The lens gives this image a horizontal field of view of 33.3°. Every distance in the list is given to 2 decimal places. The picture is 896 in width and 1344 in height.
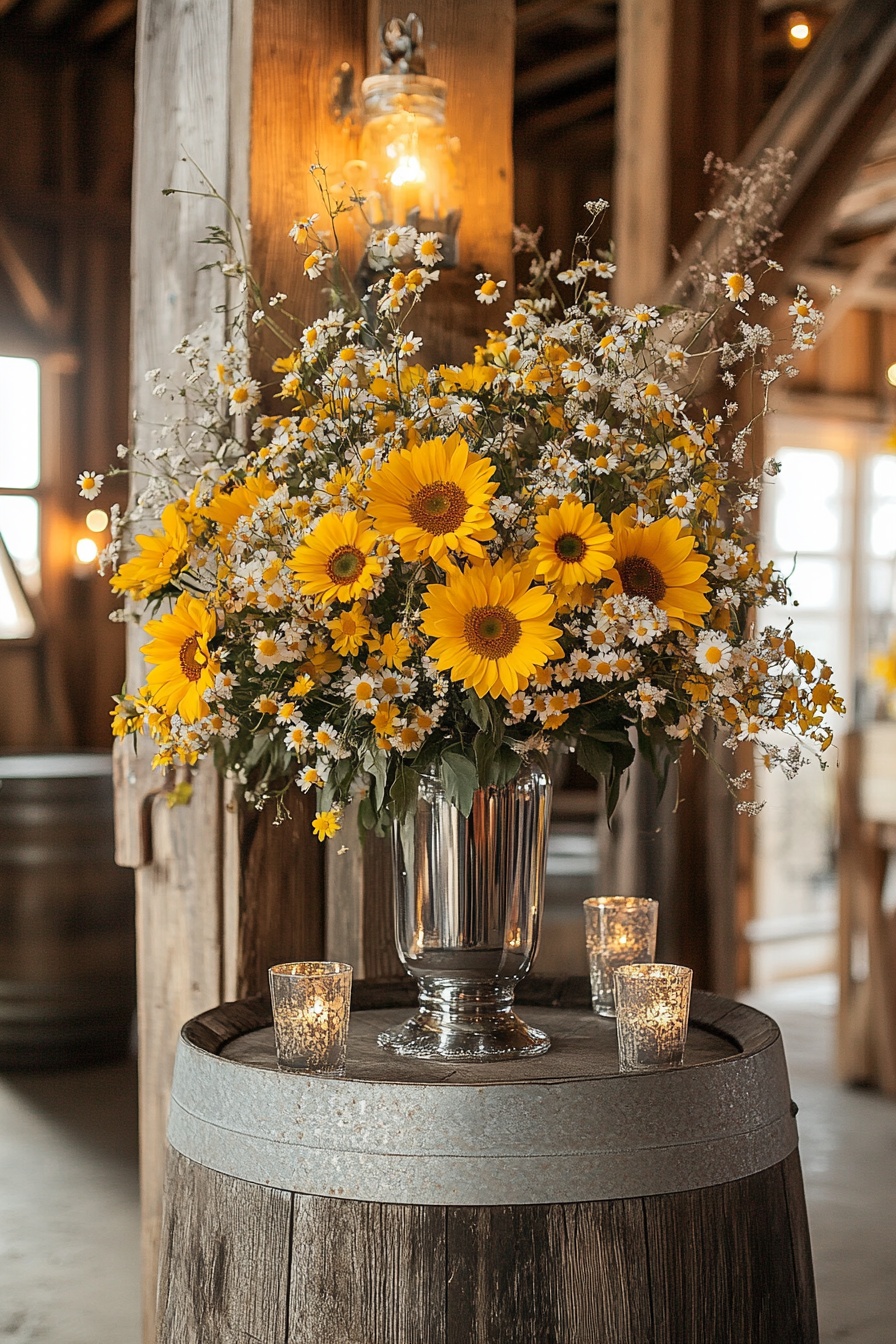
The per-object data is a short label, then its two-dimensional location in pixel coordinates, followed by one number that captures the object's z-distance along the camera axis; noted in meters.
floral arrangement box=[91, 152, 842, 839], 1.29
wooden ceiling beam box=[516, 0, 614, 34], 5.05
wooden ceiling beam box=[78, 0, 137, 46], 6.08
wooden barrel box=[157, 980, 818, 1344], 1.20
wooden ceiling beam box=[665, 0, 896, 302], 2.93
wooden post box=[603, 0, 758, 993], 3.21
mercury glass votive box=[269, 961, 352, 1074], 1.36
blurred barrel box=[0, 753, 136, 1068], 4.29
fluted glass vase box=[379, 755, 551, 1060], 1.45
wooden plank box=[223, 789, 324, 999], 1.94
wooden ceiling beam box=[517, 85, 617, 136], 6.31
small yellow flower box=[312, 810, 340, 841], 1.38
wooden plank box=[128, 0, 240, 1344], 1.96
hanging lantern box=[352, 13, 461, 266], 1.88
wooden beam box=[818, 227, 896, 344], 6.41
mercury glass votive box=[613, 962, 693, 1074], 1.37
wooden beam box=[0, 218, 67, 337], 6.61
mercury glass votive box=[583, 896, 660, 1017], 1.67
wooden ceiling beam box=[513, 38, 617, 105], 5.64
